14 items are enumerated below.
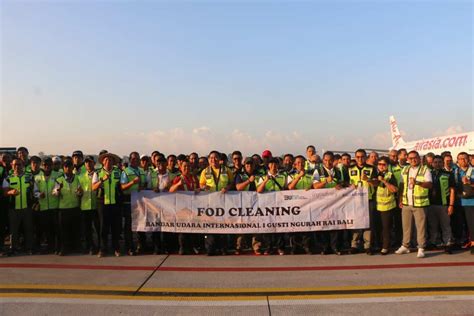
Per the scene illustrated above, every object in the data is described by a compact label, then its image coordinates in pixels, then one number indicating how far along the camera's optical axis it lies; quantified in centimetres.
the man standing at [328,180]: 730
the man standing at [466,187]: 713
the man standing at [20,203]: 728
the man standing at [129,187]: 743
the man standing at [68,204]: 727
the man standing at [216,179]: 744
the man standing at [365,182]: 727
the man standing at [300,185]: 736
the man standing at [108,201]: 718
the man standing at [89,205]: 731
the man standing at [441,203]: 733
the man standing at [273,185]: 744
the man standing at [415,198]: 695
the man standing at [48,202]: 734
